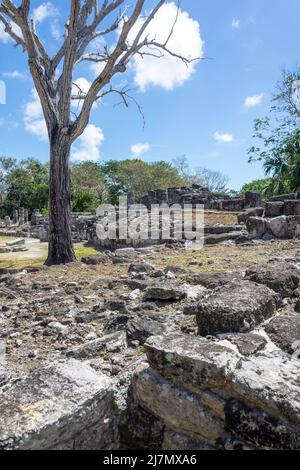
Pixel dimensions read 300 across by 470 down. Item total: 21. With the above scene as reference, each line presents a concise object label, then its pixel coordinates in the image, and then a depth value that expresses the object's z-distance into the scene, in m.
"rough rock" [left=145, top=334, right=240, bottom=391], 1.69
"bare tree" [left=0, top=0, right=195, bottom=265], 7.75
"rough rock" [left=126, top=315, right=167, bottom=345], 2.53
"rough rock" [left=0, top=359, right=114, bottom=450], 1.52
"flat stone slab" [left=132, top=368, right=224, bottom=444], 1.66
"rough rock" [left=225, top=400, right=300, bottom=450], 1.46
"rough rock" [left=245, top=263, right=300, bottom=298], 3.07
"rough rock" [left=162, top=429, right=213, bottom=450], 1.67
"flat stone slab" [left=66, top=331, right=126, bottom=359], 2.37
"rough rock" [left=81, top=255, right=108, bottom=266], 6.49
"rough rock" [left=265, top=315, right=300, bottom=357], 2.08
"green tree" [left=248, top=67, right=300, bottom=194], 20.94
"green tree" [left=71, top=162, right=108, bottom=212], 39.69
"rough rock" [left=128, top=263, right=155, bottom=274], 4.91
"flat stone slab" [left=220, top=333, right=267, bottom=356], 1.97
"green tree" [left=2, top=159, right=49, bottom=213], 38.22
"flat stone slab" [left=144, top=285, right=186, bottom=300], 3.36
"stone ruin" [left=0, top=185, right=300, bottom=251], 7.93
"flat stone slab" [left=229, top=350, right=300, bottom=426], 1.49
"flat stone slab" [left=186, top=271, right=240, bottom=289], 3.68
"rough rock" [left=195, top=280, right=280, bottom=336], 2.31
